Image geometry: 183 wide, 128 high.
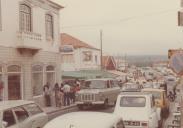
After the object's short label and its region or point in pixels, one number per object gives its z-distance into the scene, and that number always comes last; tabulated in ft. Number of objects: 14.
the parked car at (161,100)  69.34
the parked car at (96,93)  90.17
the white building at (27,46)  88.58
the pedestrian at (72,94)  103.91
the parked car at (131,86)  134.45
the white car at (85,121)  29.48
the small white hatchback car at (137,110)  50.66
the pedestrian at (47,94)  98.12
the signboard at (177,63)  36.56
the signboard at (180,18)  32.60
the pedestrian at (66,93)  100.83
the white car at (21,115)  39.68
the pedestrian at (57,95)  98.27
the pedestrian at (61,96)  99.77
